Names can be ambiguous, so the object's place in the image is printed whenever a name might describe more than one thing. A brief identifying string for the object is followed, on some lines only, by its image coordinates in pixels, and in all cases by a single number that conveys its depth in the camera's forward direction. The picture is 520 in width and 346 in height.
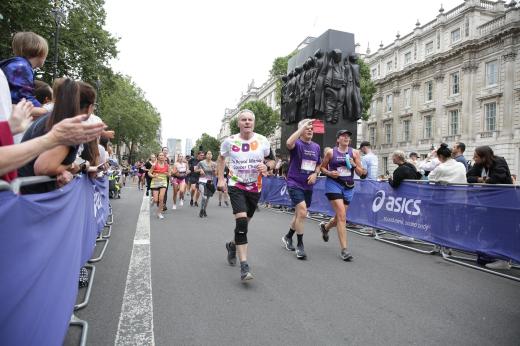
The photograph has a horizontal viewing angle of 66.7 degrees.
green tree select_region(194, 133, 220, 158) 122.66
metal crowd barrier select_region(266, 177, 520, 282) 5.67
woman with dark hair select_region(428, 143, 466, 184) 6.92
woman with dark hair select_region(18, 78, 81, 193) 2.27
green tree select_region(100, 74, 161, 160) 62.69
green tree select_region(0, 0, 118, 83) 19.12
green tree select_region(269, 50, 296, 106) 48.03
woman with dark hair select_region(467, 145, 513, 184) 6.39
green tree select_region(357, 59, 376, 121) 43.28
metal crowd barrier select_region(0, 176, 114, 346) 1.65
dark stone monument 14.91
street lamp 15.80
